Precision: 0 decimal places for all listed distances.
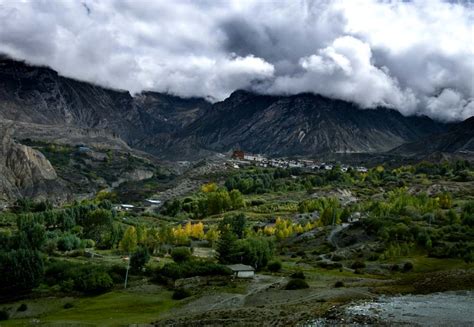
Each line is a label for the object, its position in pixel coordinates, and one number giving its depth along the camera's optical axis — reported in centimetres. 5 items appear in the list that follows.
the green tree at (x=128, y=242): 12958
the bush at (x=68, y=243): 12962
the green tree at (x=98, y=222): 16200
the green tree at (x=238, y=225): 15289
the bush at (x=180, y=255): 10872
